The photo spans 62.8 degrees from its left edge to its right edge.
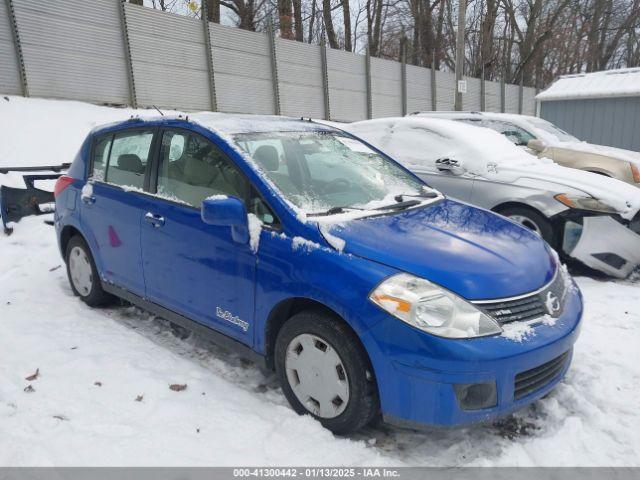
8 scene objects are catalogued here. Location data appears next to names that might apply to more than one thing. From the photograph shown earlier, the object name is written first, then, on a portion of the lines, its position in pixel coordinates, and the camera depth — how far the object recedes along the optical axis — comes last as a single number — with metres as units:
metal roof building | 14.75
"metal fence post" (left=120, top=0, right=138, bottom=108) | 12.77
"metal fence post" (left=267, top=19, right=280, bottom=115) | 16.08
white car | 7.83
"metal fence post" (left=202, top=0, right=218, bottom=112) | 14.52
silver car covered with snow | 4.94
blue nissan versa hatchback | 2.40
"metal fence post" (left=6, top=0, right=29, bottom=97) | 10.98
